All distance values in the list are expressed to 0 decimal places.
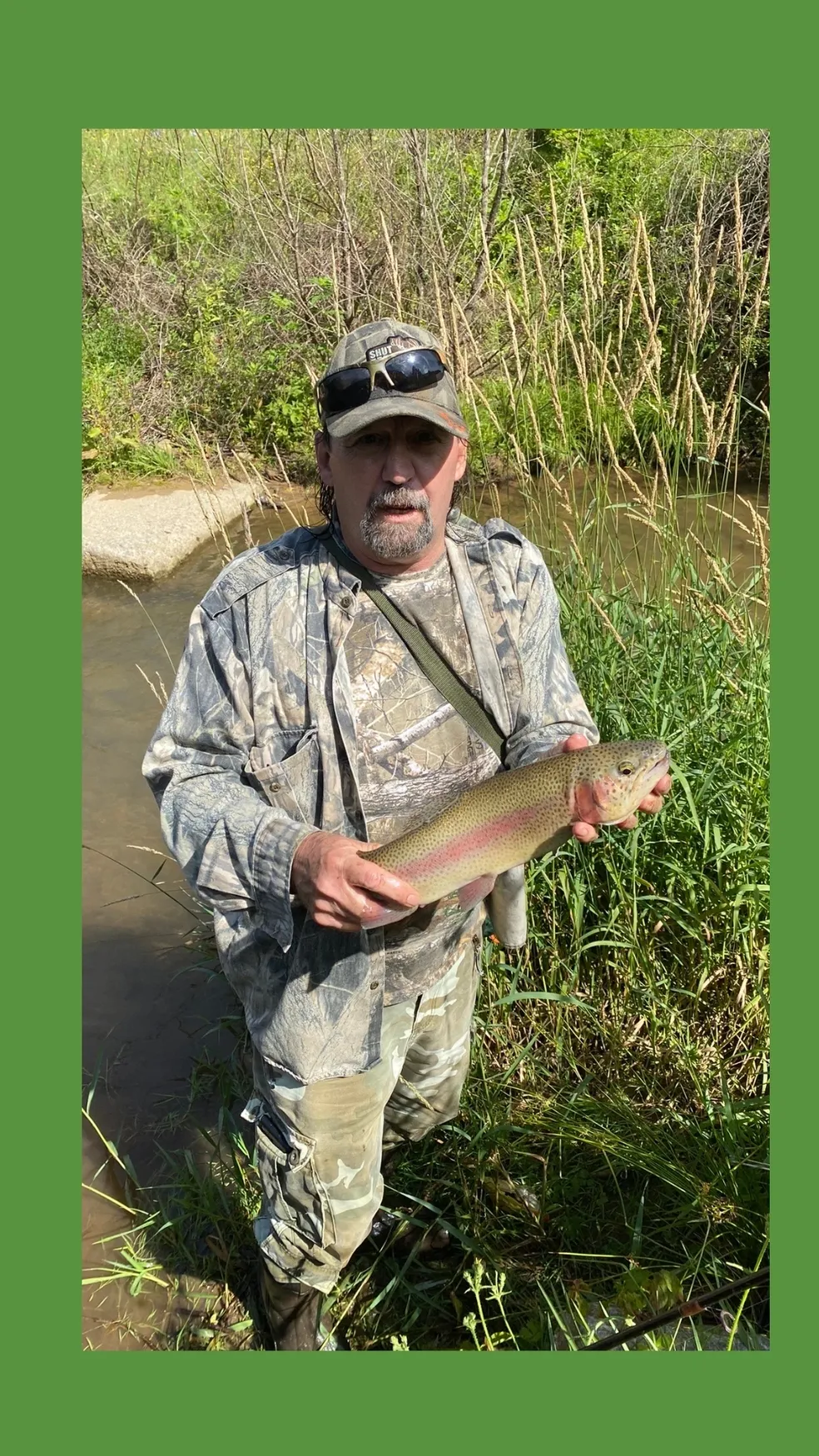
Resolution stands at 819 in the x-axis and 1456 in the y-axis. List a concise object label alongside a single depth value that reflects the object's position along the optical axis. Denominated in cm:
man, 253
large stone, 873
